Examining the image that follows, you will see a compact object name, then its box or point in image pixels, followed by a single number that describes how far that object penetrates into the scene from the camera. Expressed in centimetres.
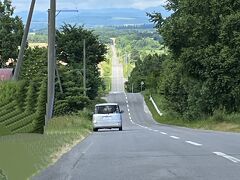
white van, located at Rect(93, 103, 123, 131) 3769
